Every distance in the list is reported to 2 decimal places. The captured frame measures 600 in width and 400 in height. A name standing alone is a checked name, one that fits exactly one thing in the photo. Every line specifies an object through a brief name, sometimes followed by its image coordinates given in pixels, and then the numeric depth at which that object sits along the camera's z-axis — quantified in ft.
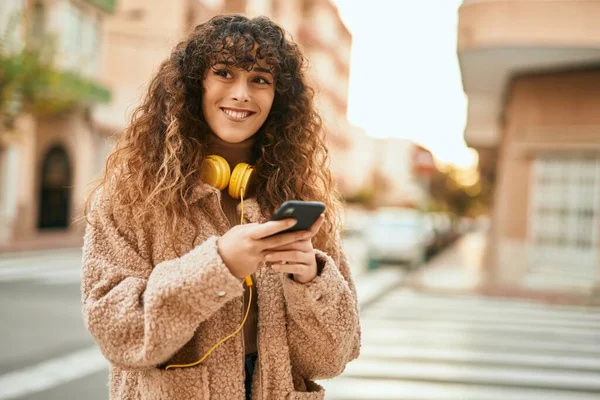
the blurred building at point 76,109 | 65.77
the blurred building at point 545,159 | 42.34
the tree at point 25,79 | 44.19
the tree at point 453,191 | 164.35
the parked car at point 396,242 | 61.87
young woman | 4.88
